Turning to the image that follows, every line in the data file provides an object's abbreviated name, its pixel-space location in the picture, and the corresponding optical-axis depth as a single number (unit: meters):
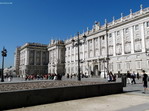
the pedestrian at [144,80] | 12.49
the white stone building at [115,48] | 40.41
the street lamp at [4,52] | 33.60
